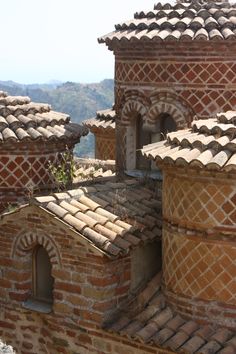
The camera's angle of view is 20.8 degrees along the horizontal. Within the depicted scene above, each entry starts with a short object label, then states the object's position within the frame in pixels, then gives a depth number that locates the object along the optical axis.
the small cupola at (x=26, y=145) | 10.56
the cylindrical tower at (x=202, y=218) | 7.87
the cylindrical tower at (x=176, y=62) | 10.23
